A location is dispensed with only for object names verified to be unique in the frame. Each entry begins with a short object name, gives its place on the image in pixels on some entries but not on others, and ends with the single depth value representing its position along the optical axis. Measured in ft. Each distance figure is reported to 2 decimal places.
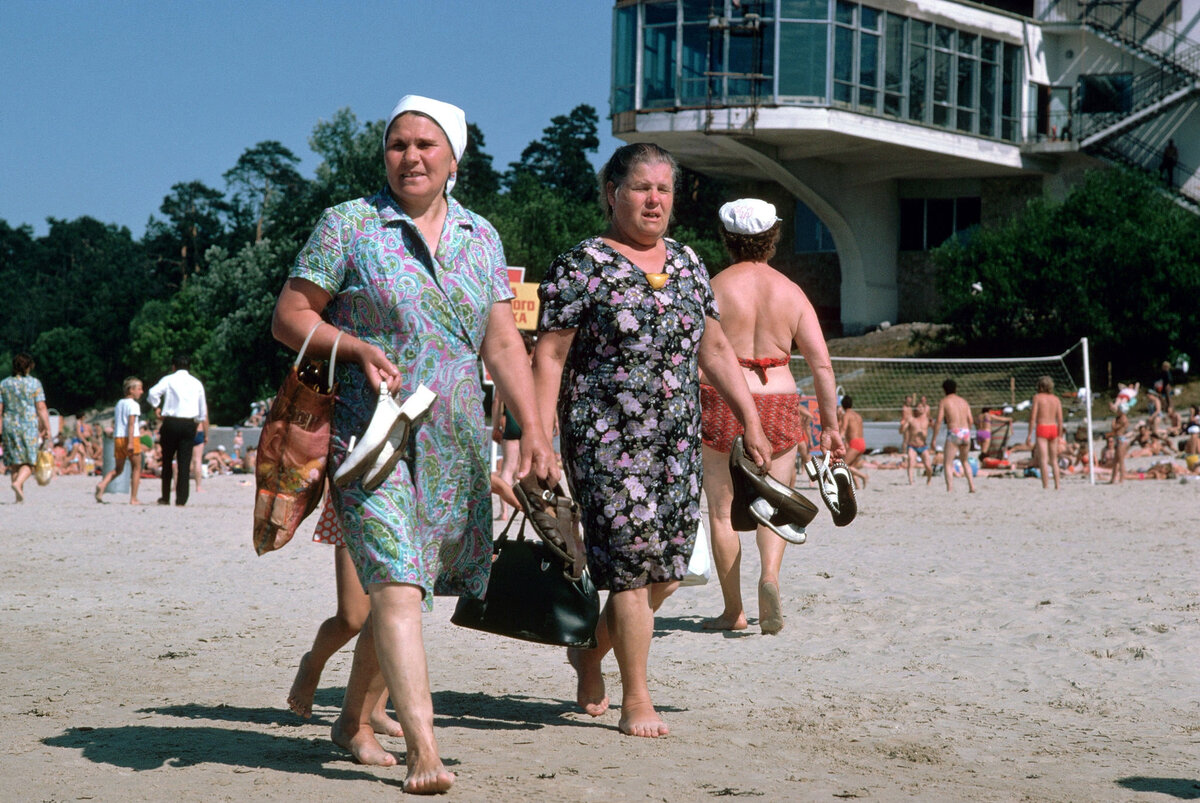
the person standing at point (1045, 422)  67.46
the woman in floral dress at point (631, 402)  15.23
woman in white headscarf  12.51
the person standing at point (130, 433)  55.77
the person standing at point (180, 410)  51.49
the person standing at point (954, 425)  68.39
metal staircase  146.92
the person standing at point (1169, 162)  147.23
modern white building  138.00
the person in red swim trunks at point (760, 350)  21.45
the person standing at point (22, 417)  52.85
